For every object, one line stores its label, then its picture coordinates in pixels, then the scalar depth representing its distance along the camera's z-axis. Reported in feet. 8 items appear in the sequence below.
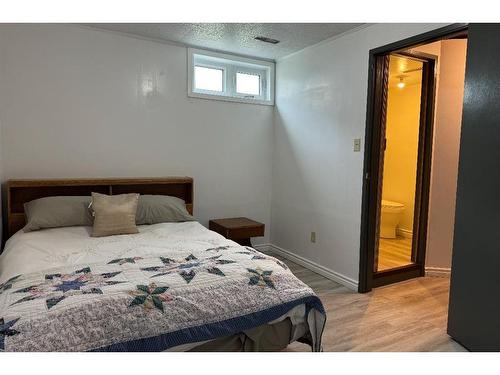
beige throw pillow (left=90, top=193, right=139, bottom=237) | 8.80
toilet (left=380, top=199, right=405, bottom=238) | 16.14
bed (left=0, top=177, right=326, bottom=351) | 4.63
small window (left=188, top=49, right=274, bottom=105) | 12.40
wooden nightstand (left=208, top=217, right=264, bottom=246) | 11.46
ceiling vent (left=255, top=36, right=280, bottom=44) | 11.04
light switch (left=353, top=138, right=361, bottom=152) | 10.21
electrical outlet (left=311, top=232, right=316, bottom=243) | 12.12
